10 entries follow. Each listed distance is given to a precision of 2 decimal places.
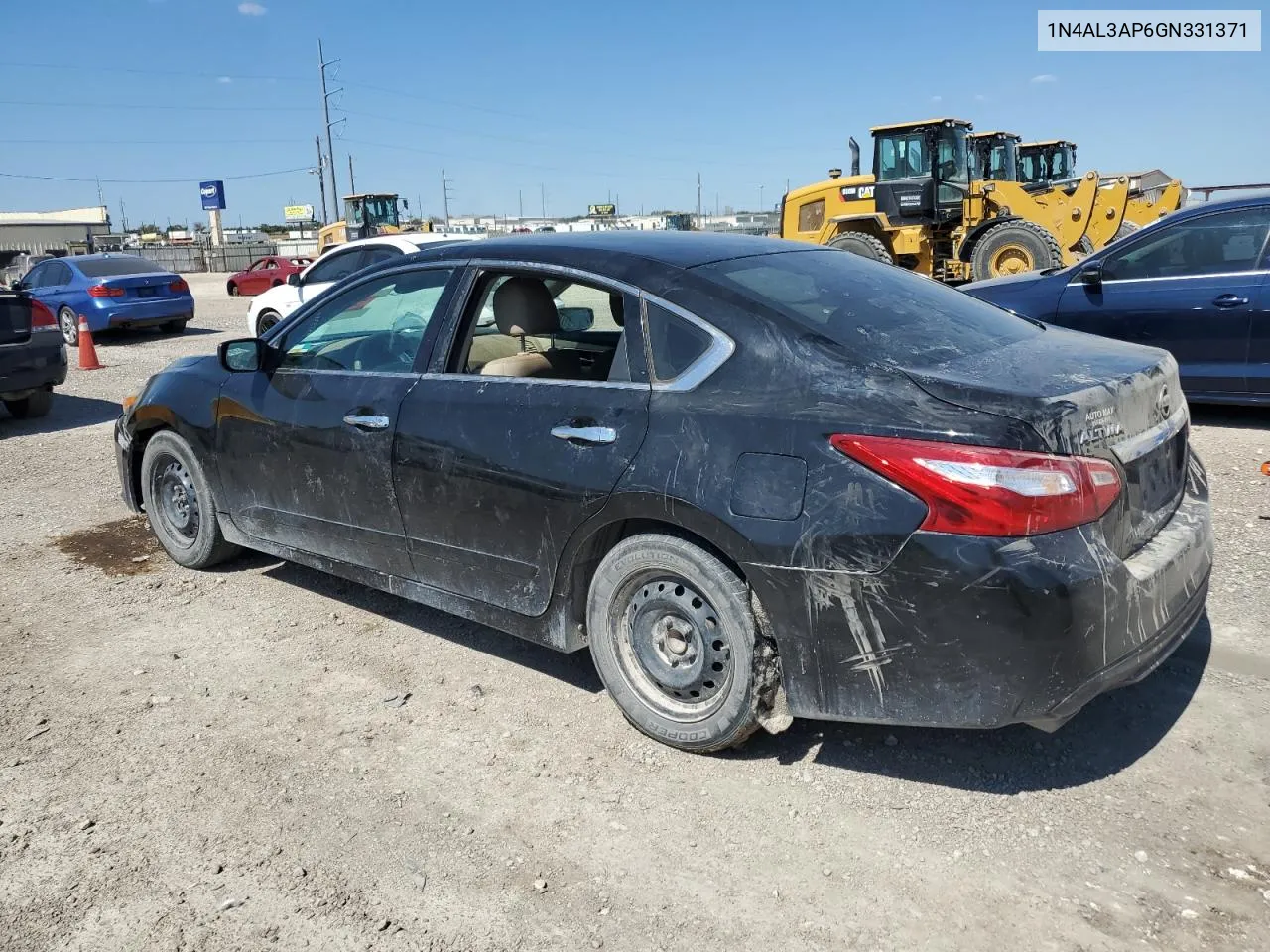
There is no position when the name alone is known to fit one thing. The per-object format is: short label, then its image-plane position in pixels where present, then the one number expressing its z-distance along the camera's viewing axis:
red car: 29.97
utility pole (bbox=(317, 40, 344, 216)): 59.28
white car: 12.20
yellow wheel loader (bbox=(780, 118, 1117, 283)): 15.47
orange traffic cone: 13.72
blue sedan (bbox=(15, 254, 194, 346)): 16.38
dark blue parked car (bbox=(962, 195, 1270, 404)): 7.09
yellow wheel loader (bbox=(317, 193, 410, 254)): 35.56
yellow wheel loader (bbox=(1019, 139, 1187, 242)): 16.25
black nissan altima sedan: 2.70
